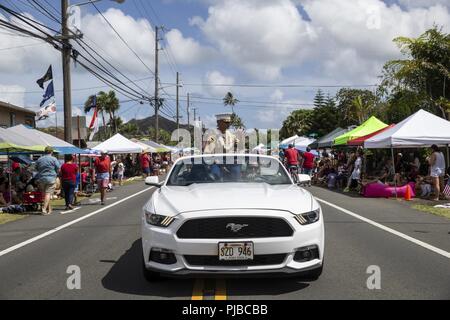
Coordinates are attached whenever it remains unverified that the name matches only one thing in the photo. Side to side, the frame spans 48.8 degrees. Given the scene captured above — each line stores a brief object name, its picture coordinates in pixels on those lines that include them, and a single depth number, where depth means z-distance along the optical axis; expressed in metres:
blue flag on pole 21.19
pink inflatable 16.61
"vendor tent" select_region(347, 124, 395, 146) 20.34
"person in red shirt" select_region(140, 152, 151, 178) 31.04
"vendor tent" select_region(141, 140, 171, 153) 41.59
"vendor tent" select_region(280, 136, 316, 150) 36.53
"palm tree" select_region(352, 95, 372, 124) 41.59
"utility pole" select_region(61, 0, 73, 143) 19.84
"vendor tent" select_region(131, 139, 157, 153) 34.41
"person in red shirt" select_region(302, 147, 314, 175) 23.03
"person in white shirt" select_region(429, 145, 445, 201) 15.32
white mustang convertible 5.05
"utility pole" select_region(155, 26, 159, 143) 46.16
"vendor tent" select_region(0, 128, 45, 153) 14.25
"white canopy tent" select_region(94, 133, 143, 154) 27.98
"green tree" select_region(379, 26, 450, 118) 23.56
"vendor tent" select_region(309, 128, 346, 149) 27.78
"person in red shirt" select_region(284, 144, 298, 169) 22.28
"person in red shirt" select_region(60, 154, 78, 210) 14.07
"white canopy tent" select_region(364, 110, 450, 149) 16.00
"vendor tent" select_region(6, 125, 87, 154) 17.03
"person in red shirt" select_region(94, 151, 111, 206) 16.14
